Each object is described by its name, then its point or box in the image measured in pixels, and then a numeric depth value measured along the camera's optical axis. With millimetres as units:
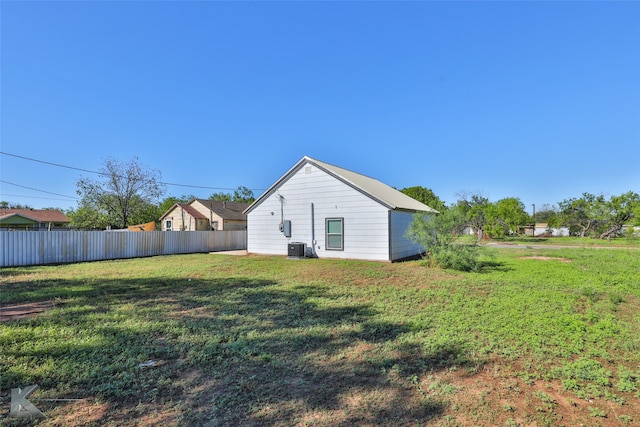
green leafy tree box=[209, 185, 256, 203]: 61312
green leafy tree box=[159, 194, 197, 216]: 55953
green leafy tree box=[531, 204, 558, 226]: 59762
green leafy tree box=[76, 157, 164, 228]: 26111
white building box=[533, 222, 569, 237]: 39719
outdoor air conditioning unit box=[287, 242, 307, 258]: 13234
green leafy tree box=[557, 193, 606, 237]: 27250
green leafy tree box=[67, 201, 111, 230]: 26783
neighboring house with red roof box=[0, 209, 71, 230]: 34250
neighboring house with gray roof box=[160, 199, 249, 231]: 27702
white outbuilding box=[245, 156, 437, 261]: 12180
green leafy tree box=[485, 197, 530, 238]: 28230
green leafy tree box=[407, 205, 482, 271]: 9680
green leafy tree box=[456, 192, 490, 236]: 31125
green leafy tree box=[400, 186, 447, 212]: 36688
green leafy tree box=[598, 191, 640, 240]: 24484
